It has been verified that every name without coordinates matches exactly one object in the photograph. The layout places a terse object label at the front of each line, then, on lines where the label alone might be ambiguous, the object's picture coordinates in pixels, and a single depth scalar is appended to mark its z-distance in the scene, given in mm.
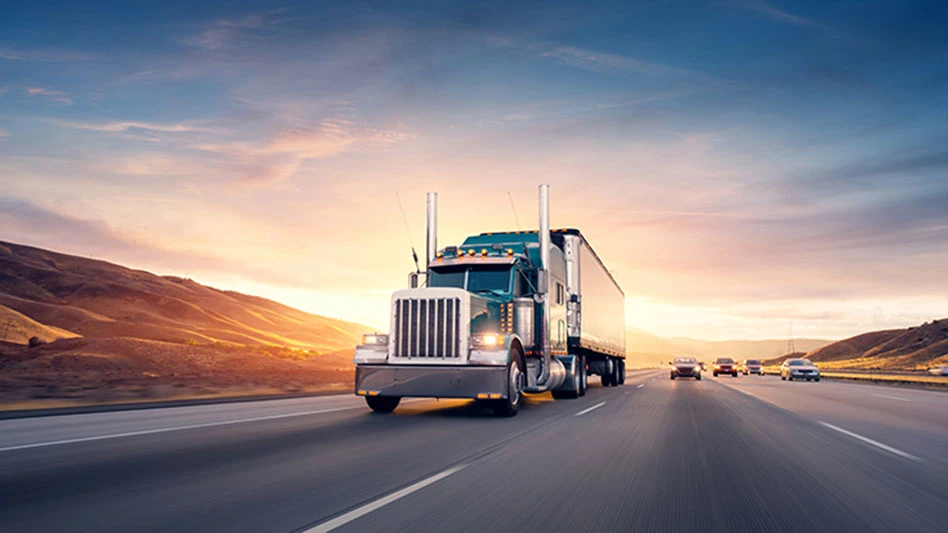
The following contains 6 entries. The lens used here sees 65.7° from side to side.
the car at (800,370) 49959
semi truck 15117
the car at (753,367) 73450
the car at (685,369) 50375
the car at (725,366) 62281
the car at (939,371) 66531
